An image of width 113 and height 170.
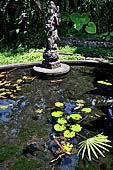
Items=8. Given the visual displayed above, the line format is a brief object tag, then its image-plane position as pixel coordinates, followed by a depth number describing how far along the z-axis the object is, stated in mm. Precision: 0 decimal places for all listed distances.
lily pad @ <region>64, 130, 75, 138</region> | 2121
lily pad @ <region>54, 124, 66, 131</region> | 2232
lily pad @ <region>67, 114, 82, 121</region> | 2466
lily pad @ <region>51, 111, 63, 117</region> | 2542
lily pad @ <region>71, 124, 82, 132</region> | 2213
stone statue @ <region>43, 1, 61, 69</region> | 4238
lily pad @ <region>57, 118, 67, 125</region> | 2363
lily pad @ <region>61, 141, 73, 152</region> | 1944
